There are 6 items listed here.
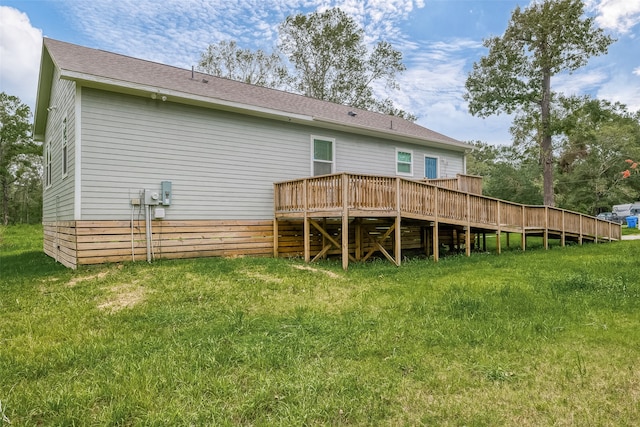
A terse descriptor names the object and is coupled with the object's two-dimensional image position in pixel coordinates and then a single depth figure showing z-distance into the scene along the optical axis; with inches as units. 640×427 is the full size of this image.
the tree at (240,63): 994.1
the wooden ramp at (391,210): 318.0
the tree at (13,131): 1130.7
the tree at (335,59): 981.2
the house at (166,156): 302.5
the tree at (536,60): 681.6
